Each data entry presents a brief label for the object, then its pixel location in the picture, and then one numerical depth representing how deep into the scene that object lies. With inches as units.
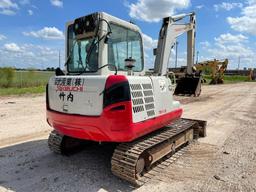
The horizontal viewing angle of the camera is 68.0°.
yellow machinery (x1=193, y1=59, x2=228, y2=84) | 888.0
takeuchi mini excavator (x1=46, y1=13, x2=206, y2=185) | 106.9
